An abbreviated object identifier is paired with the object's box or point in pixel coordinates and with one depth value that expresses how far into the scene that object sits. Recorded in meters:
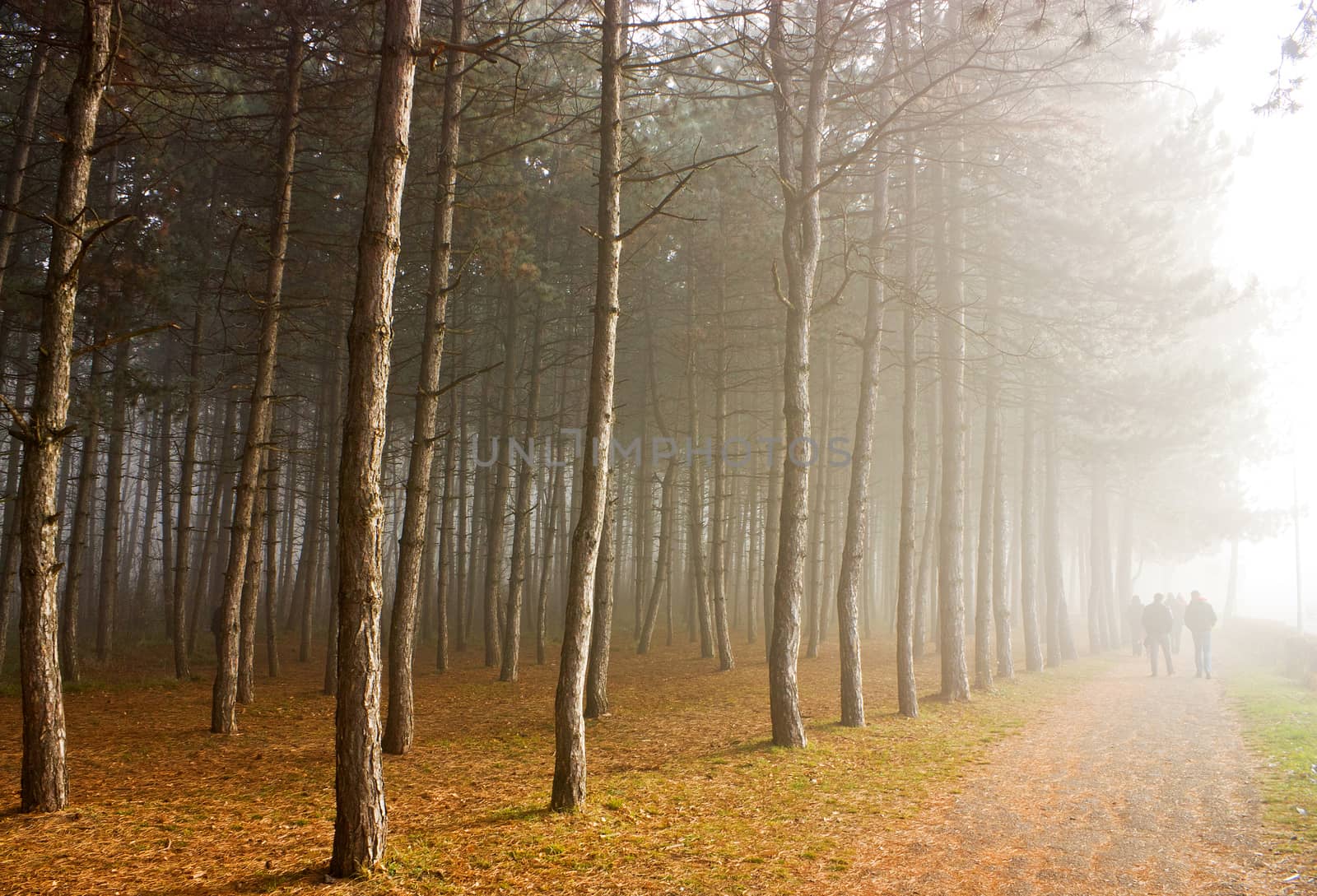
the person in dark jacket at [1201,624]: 18.02
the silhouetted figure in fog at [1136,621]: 24.41
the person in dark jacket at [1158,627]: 18.64
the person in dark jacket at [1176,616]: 23.02
